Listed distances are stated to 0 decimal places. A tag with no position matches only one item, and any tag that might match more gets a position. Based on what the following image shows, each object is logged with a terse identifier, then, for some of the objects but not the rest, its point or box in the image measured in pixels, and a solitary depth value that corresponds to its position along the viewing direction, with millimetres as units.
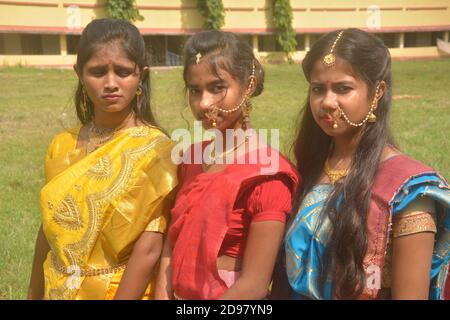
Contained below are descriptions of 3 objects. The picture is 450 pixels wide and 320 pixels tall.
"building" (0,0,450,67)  21720
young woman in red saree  1974
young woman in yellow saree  2191
